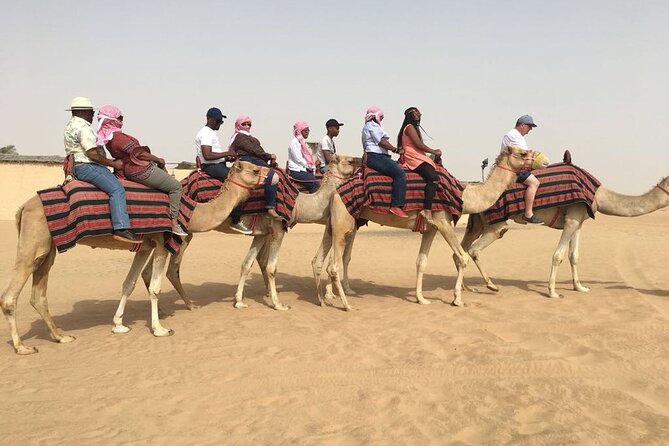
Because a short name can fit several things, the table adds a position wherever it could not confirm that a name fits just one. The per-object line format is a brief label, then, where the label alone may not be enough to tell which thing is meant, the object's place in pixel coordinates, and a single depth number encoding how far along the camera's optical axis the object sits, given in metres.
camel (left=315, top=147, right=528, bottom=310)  8.89
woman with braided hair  8.89
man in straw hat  6.69
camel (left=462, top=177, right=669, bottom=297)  9.81
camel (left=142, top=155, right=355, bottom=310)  9.08
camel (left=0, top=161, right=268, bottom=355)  6.57
